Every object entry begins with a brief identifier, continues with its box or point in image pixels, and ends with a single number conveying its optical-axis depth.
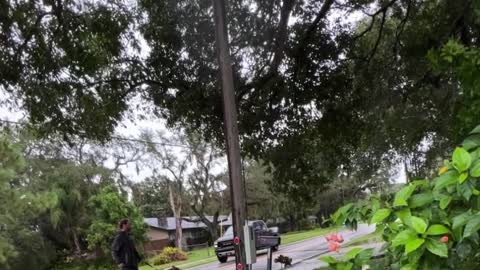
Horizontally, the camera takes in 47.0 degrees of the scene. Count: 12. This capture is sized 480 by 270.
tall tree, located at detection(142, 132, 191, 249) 42.03
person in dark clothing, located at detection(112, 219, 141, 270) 9.24
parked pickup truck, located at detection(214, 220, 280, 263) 24.15
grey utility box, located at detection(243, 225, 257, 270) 6.50
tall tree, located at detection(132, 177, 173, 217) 43.97
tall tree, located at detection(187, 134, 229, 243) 43.16
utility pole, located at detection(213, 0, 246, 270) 6.63
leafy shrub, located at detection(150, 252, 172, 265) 33.57
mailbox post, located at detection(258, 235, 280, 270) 8.67
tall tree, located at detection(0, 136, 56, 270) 18.75
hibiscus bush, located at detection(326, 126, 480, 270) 1.41
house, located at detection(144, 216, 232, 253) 49.00
